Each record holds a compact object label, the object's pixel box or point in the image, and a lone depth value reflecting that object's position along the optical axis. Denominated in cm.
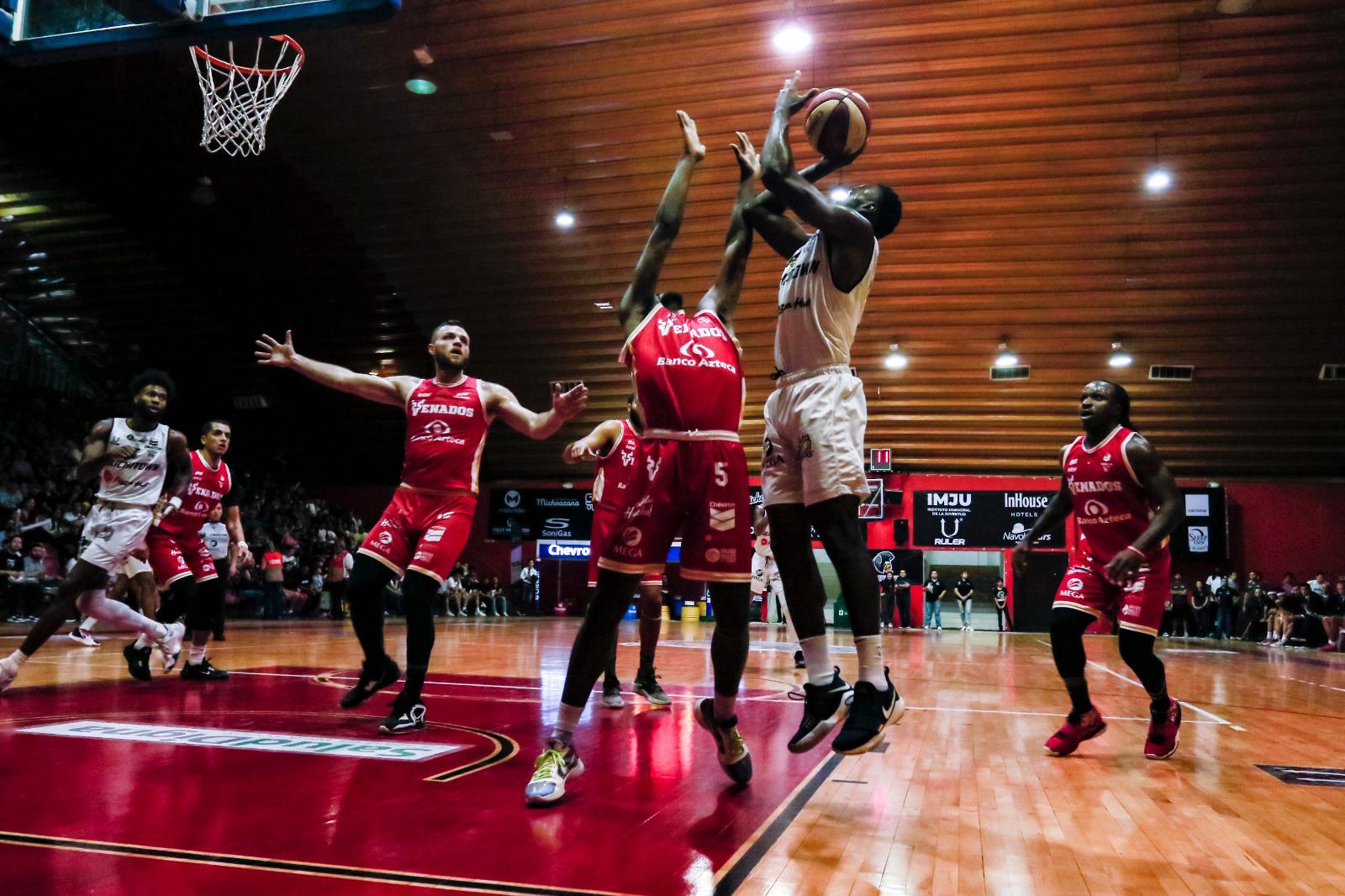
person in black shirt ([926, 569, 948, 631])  2186
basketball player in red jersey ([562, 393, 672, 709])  594
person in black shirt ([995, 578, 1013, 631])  2194
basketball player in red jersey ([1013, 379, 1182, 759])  465
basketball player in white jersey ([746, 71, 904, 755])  340
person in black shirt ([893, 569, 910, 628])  2231
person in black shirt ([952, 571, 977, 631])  2147
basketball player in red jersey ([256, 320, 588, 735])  471
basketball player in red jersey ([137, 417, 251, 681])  675
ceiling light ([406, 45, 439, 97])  1398
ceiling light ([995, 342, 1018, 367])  1856
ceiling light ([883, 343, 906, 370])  1867
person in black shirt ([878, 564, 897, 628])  2205
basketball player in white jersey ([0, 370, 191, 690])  594
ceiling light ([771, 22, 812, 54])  1278
